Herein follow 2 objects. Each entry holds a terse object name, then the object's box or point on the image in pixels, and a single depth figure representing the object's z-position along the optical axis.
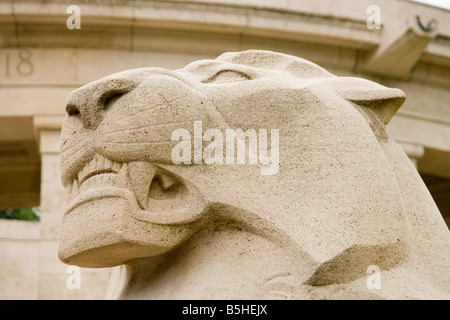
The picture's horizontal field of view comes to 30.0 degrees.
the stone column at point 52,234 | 8.50
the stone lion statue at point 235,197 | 3.20
